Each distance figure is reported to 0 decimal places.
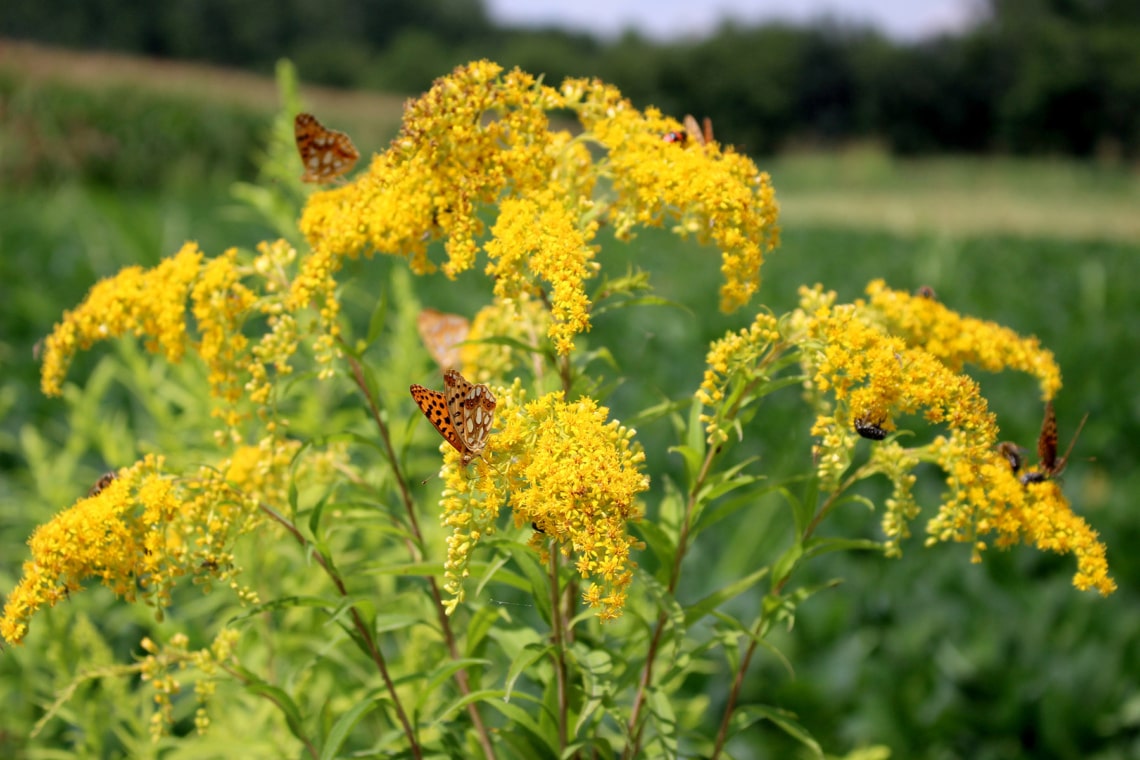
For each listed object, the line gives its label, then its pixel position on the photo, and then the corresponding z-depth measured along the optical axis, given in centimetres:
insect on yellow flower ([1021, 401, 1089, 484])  67
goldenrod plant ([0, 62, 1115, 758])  61
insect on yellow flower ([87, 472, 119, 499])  67
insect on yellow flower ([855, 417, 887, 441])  63
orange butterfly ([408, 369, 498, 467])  59
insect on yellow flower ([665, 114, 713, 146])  68
